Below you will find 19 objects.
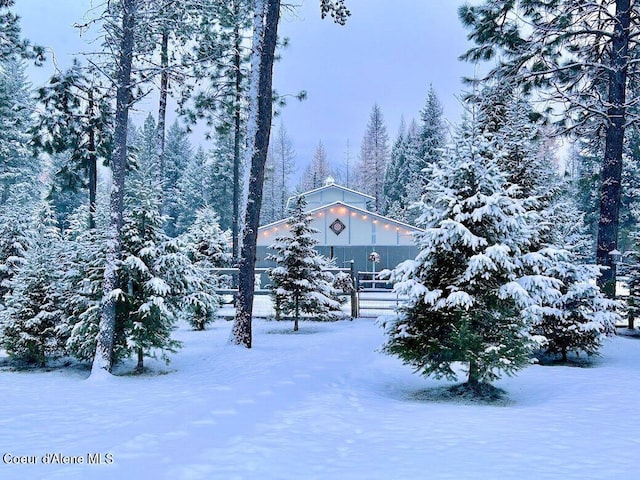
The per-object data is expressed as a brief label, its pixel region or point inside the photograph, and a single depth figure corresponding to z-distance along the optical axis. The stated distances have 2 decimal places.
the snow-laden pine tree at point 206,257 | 9.22
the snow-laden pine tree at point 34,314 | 9.06
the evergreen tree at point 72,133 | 13.80
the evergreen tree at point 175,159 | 53.19
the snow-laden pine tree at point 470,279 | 6.64
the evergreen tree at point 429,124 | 48.66
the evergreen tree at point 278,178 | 62.19
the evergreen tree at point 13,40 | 13.55
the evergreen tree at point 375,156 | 62.38
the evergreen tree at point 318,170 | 72.29
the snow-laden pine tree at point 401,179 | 48.88
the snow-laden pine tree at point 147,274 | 8.41
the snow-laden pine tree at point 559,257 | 9.97
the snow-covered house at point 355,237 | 31.44
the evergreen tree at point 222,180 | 44.88
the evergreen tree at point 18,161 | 30.81
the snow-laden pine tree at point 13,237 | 16.28
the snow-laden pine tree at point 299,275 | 14.23
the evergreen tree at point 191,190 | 49.32
